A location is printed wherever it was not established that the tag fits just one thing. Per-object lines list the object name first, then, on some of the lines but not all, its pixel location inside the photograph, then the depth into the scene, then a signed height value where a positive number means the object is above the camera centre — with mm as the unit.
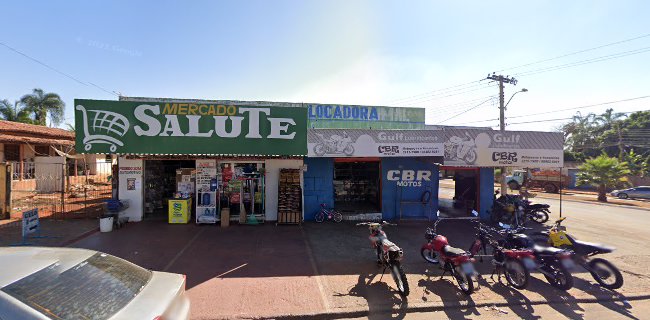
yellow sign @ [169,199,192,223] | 11195 -1835
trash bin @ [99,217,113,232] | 9812 -2028
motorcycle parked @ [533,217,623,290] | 6173 -2077
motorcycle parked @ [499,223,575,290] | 6027 -2013
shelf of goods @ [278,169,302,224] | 11188 -1355
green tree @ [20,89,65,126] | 31578 +5634
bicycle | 11945 -2106
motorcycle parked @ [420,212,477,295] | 5812 -1965
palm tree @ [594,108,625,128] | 41719 +6019
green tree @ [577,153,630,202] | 21922 -895
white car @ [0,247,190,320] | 2418 -1155
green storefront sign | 9625 +1024
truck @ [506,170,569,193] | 28825 -1845
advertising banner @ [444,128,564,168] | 11779 +498
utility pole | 22094 +4890
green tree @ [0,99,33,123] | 29828 +4505
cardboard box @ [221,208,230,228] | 10961 -2045
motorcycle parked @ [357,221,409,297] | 5738 -1935
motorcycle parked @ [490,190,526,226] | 12184 -1991
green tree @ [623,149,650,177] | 29203 -546
